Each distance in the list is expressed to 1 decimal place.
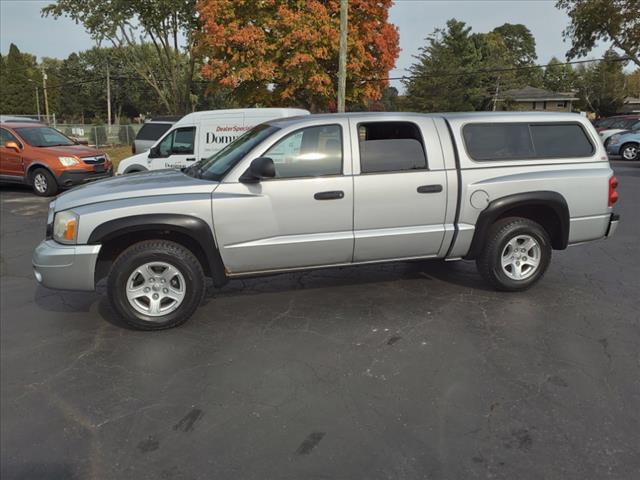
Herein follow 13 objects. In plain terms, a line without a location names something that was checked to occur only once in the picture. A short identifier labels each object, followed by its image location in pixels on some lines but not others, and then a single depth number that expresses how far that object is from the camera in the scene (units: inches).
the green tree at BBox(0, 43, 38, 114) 2832.2
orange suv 461.1
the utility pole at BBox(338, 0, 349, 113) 557.6
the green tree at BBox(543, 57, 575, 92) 2824.8
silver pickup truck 163.3
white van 402.6
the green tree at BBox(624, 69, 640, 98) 2667.3
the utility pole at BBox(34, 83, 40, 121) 2716.3
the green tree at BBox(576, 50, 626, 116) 2368.4
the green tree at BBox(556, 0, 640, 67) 1233.4
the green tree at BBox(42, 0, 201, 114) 864.9
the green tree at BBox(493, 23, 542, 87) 3368.6
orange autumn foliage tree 664.4
